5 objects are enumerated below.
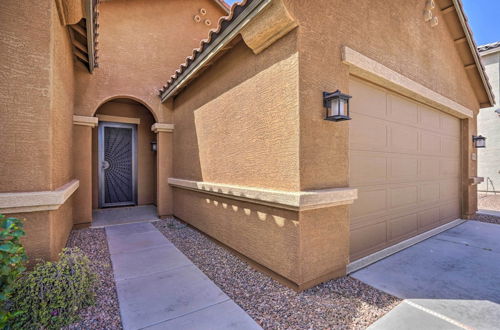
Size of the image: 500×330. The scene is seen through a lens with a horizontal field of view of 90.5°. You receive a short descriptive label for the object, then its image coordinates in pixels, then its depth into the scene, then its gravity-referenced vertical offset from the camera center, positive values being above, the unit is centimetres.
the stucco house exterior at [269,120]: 321 +84
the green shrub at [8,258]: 201 -78
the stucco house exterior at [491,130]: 1246 +167
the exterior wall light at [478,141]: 769 +68
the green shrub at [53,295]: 250 -137
